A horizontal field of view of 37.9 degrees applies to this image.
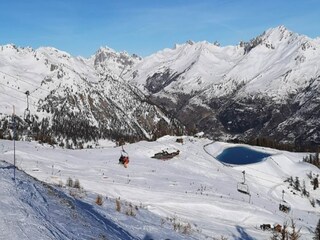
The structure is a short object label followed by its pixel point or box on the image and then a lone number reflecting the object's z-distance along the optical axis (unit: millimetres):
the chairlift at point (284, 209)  46744
